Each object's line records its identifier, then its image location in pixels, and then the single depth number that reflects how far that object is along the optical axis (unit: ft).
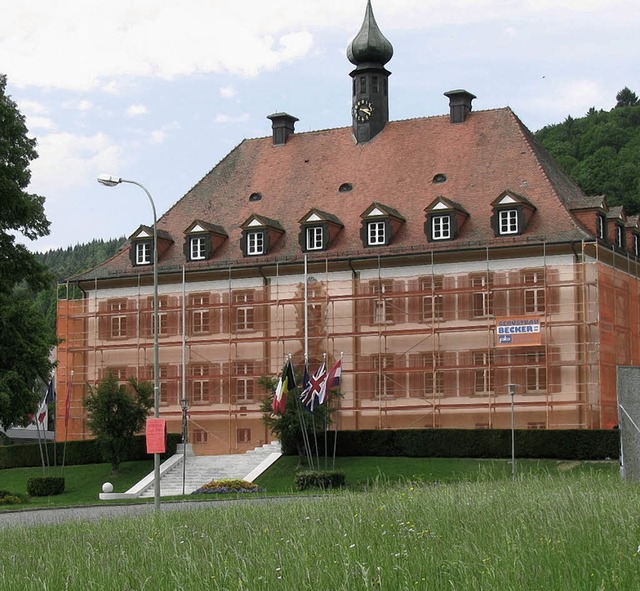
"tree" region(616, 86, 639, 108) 435.53
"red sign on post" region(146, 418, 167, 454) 104.78
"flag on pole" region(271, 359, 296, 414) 163.63
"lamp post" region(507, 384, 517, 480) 168.78
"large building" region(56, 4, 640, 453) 192.95
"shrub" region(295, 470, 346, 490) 159.53
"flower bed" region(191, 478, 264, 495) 162.61
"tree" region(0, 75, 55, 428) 145.38
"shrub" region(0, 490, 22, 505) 150.41
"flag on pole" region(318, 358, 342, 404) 163.84
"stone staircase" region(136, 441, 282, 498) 185.88
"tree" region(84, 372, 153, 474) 194.39
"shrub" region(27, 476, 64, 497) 175.22
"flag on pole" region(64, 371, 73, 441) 201.46
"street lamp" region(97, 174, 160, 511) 105.38
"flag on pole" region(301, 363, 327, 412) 161.68
